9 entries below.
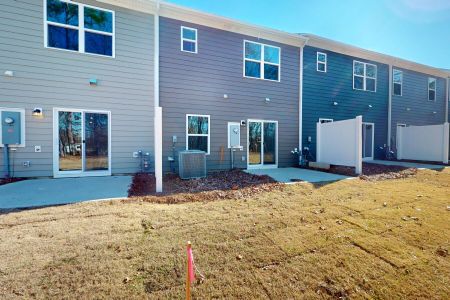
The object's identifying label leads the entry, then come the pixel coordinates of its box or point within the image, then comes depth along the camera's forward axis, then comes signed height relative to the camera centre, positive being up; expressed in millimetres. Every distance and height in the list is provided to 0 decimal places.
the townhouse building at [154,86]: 6449 +2064
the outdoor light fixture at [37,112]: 6441 +882
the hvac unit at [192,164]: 7133 -650
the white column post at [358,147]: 8016 -83
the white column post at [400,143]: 13094 +113
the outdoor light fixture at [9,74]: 6148 +1888
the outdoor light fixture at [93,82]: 6957 +1908
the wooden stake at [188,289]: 1701 -1105
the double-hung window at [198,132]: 8352 +436
